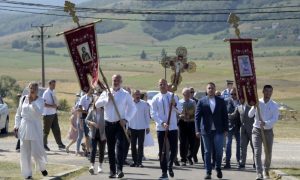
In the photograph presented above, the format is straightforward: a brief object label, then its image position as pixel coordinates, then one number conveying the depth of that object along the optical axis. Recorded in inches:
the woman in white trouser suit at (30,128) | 615.5
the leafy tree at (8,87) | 3508.1
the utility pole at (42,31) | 2874.0
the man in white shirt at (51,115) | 879.1
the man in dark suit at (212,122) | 645.3
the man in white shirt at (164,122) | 634.8
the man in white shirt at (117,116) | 631.8
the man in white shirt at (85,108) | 799.7
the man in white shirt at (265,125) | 641.6
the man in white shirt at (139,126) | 767.1
